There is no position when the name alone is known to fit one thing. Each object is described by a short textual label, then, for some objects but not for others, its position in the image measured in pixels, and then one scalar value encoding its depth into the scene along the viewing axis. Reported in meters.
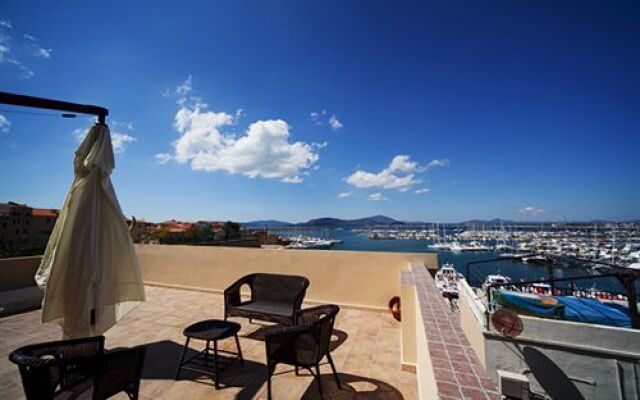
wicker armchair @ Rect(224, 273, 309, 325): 3.17
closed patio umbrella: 1.86
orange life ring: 4.02
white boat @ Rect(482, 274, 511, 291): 16.42
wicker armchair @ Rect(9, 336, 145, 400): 1.40
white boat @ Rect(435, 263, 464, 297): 14.21
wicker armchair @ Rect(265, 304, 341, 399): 2.03
